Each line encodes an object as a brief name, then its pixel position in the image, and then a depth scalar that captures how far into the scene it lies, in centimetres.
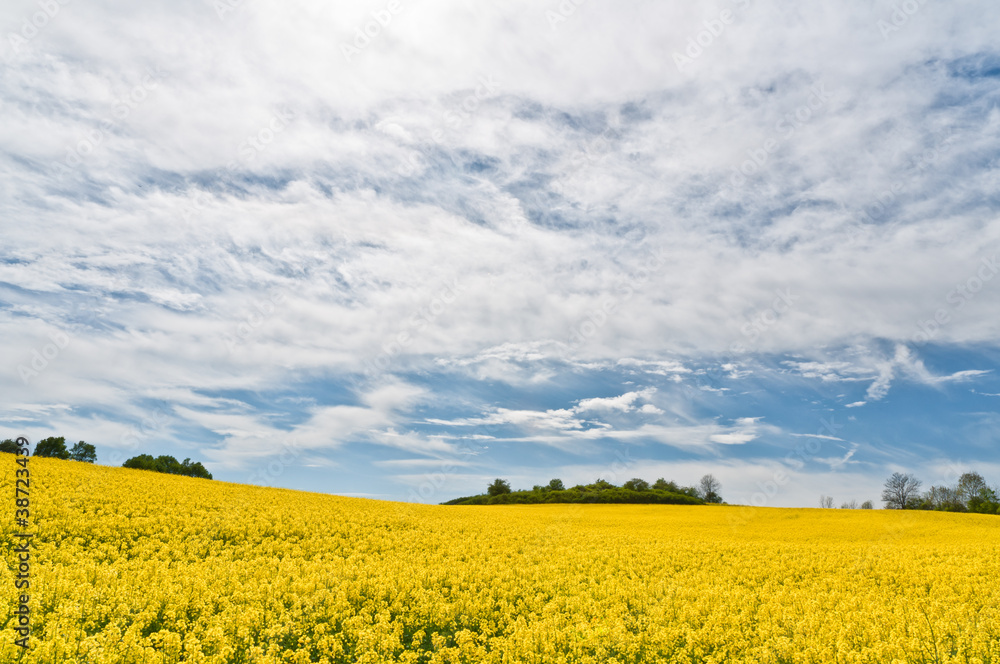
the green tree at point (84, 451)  7462
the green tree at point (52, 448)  6425
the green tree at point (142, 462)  5975
